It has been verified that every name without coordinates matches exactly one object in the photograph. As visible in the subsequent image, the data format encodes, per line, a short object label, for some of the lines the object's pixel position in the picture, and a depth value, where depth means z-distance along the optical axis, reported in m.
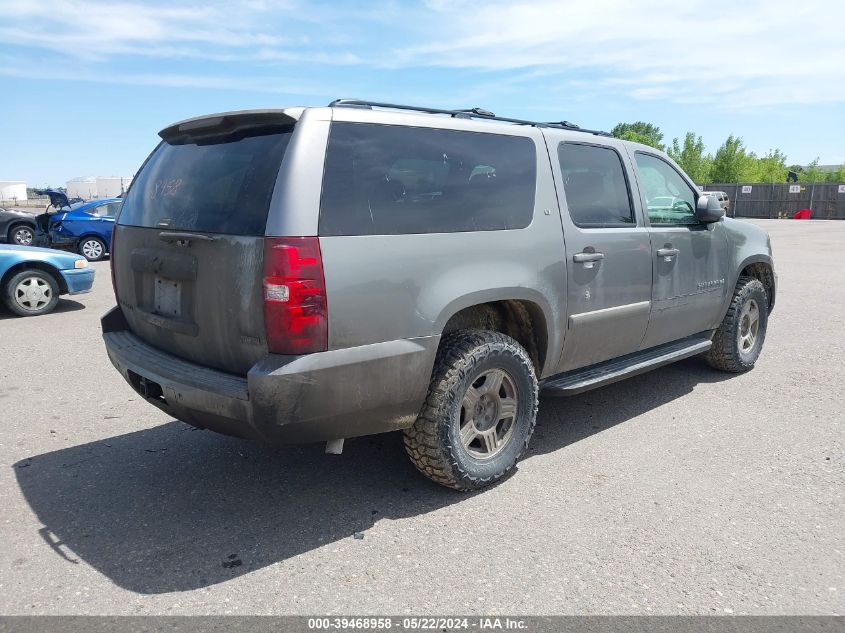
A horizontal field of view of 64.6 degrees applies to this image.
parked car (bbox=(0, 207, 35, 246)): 16.91
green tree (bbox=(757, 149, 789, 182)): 64.81
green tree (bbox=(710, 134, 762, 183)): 56.66
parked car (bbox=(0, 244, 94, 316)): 8.53
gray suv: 2.84
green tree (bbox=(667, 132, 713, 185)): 65.44
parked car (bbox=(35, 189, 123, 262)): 15.34
